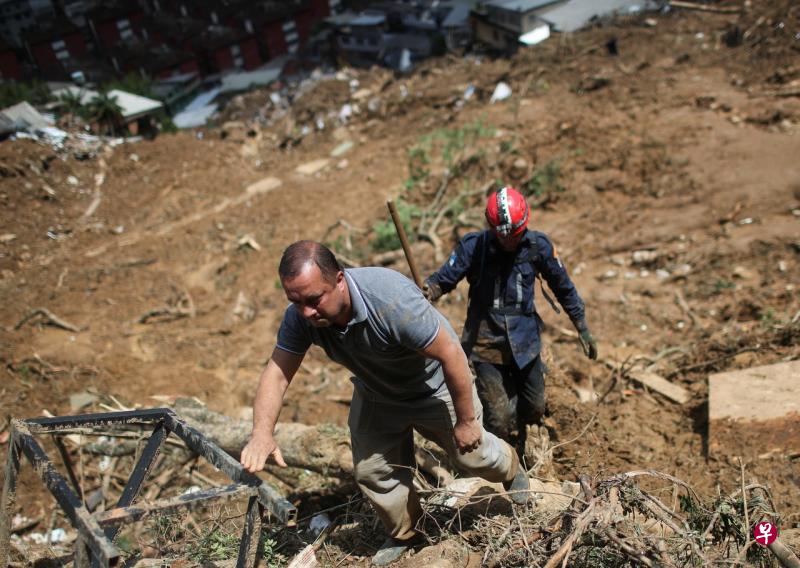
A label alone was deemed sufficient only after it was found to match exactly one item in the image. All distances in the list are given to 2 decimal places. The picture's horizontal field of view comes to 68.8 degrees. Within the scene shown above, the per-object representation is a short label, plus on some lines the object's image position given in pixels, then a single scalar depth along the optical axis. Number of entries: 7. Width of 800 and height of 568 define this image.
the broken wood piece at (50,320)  7.44
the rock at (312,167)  11.60
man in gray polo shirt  2.30
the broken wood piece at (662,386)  4.48
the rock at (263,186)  11.31
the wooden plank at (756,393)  3.73
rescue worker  3.44
